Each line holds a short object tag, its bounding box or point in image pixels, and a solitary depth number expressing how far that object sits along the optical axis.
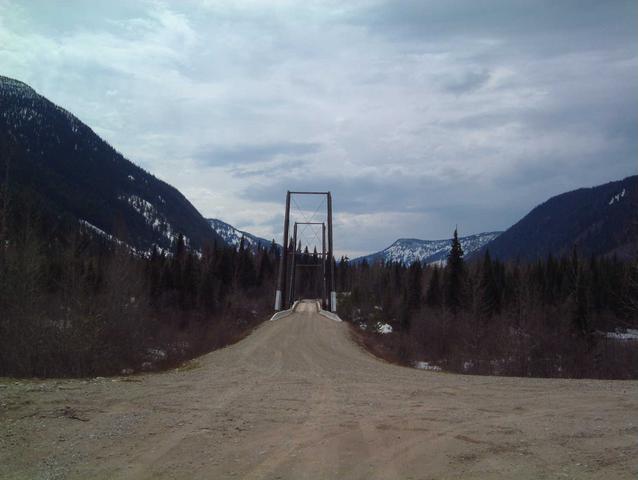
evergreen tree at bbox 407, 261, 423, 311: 62.72
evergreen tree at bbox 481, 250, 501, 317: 54.97
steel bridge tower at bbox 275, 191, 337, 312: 50.16
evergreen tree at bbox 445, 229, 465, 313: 54.91
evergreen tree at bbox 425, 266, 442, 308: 62.44
